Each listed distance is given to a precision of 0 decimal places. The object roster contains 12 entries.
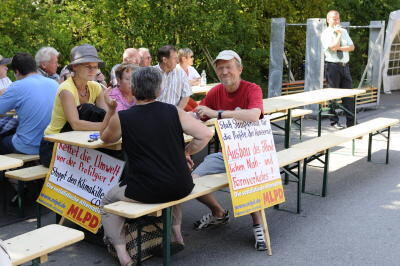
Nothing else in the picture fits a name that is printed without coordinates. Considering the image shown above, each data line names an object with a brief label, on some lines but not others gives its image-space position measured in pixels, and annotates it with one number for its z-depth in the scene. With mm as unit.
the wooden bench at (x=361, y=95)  12016
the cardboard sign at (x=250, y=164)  4406
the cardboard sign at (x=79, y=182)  4566
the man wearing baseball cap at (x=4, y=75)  7316
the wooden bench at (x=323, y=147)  5364
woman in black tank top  3803
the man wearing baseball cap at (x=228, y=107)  4578
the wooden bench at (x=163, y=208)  3703
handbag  4195
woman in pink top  5207
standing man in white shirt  9680
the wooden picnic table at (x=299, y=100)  6512
